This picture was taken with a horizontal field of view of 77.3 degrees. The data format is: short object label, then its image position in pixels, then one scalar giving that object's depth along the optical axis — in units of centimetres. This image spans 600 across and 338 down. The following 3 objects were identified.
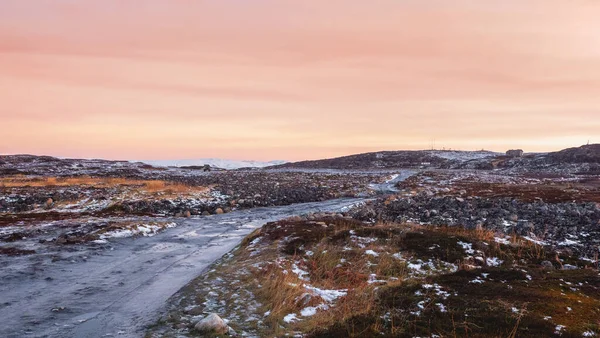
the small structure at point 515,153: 10825
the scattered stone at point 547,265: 1160
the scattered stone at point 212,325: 813
